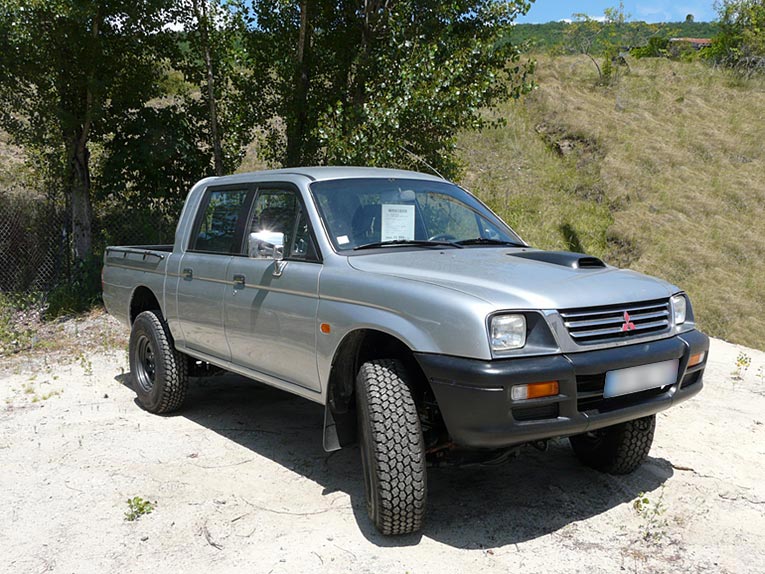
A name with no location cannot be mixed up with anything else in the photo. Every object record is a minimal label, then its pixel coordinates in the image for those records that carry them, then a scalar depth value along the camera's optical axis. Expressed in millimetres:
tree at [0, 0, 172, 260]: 9109
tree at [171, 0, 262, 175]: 10492
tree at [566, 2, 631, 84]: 24898
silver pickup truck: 3219
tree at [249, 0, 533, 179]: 9484
